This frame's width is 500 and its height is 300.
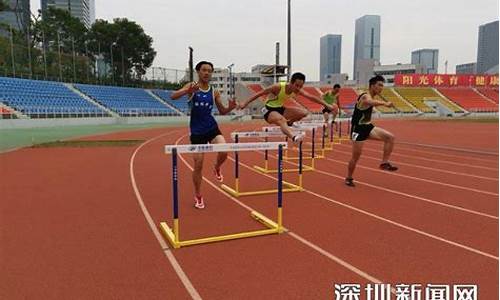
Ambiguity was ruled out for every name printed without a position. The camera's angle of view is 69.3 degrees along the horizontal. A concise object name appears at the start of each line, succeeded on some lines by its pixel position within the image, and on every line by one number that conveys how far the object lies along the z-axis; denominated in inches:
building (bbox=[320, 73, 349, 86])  3098.9
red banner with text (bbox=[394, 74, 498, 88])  2298.2
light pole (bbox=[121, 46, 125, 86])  1541.3
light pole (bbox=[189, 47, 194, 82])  878.4
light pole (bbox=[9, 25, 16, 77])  1075.3
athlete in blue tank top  187.0
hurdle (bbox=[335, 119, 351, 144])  575.2
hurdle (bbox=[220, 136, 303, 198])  240.1
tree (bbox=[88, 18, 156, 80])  1727.4
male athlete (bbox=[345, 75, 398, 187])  249.8
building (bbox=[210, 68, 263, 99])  2960.1
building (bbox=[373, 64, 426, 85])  3519.4
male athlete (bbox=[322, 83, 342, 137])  479.3
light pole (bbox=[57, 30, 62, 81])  1255.8
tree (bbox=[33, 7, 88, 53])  1651.0
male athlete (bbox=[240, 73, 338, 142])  233.7
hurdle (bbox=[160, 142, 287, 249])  151.8
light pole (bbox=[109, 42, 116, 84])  1545.5
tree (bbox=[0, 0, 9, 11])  1481.3
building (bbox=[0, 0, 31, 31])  1554.9
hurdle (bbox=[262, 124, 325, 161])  260.8
